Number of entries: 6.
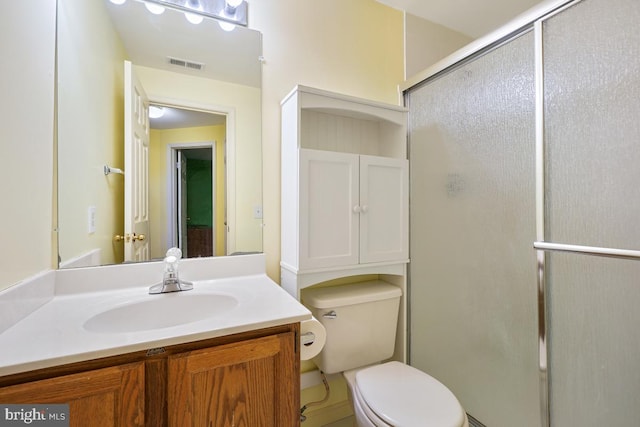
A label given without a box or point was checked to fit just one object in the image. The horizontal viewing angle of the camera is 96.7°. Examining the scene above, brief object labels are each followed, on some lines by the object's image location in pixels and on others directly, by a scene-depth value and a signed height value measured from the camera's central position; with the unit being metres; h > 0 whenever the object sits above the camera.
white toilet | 0.98 -0.68
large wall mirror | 1.03 +0.33
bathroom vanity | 0.62 -0.36
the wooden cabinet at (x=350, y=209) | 1.26 +0.02
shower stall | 0.90 -0.02
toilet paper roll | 0.92 -0.40
